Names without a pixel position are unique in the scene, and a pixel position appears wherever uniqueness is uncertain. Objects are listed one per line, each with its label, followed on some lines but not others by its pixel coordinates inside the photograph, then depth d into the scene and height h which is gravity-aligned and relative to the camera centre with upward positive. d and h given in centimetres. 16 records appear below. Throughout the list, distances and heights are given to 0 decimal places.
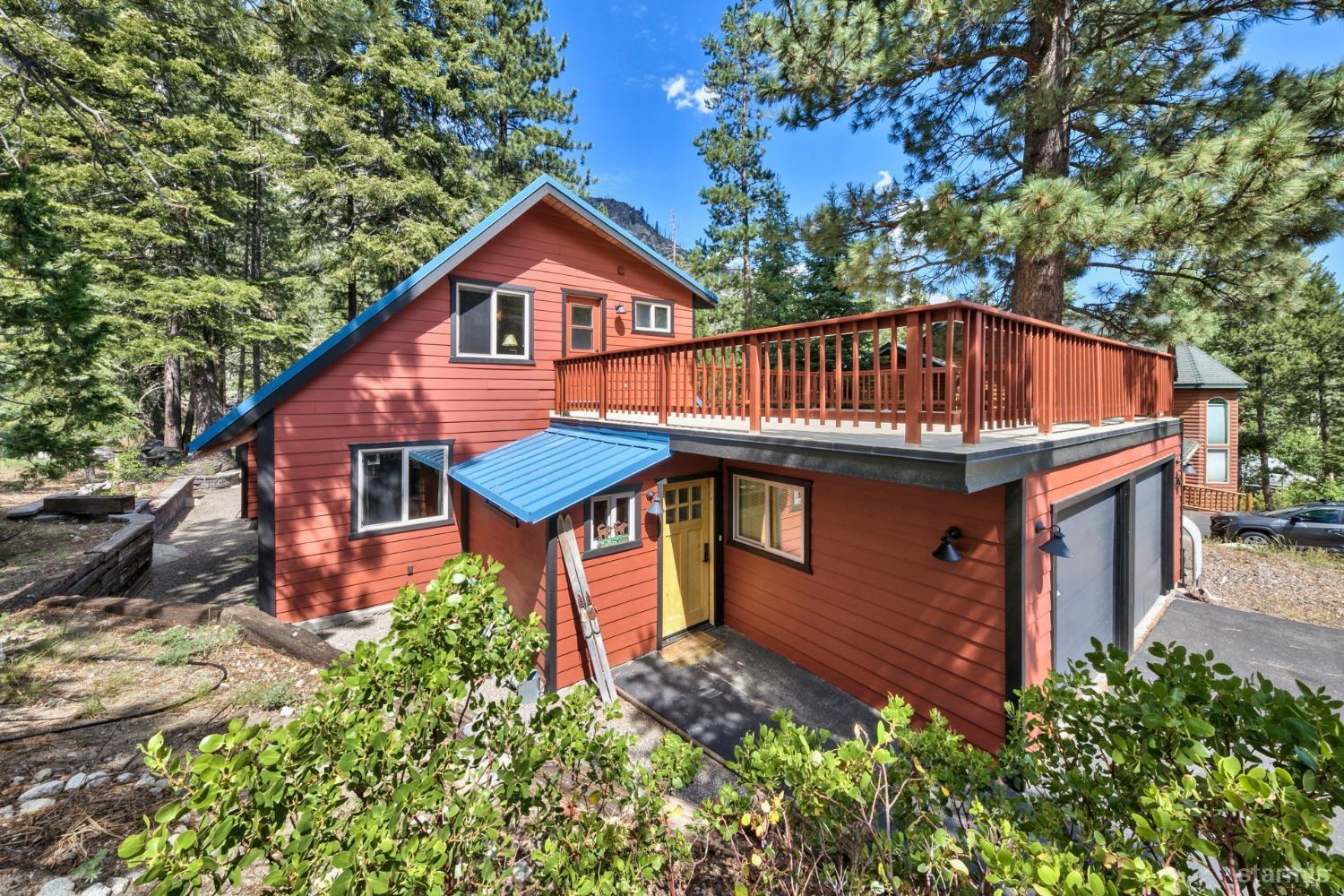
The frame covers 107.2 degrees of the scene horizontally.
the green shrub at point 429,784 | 132 -110
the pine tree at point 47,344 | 516 +130
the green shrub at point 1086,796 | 139 -123
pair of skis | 532 -172
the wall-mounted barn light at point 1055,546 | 410 -81
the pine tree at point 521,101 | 1705 +1246
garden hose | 338 -197
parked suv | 1054 -178
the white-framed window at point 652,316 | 1022 +279
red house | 405 -28
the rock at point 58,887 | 220 -196
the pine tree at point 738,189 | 1977 +1084
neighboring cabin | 1599 +88
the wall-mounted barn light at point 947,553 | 413 -88
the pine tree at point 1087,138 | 526 +421
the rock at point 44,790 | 279 -195
